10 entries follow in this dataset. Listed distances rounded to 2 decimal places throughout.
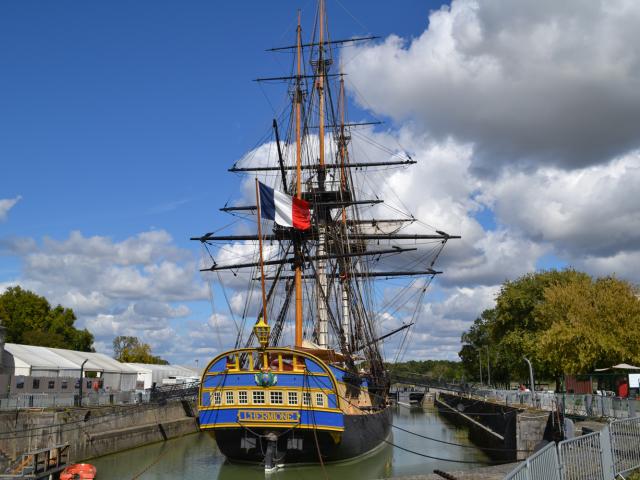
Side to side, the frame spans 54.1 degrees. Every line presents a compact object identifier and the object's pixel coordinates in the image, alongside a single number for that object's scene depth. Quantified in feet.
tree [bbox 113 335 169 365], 306.96
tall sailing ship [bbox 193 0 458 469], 81.41
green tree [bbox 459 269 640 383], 121.70
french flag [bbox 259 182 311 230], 91.66
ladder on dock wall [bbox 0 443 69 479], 66.95
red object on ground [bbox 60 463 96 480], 72.23
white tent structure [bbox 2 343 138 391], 129.80
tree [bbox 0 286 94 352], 207.62
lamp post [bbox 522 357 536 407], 98.89
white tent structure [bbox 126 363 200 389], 205.16
